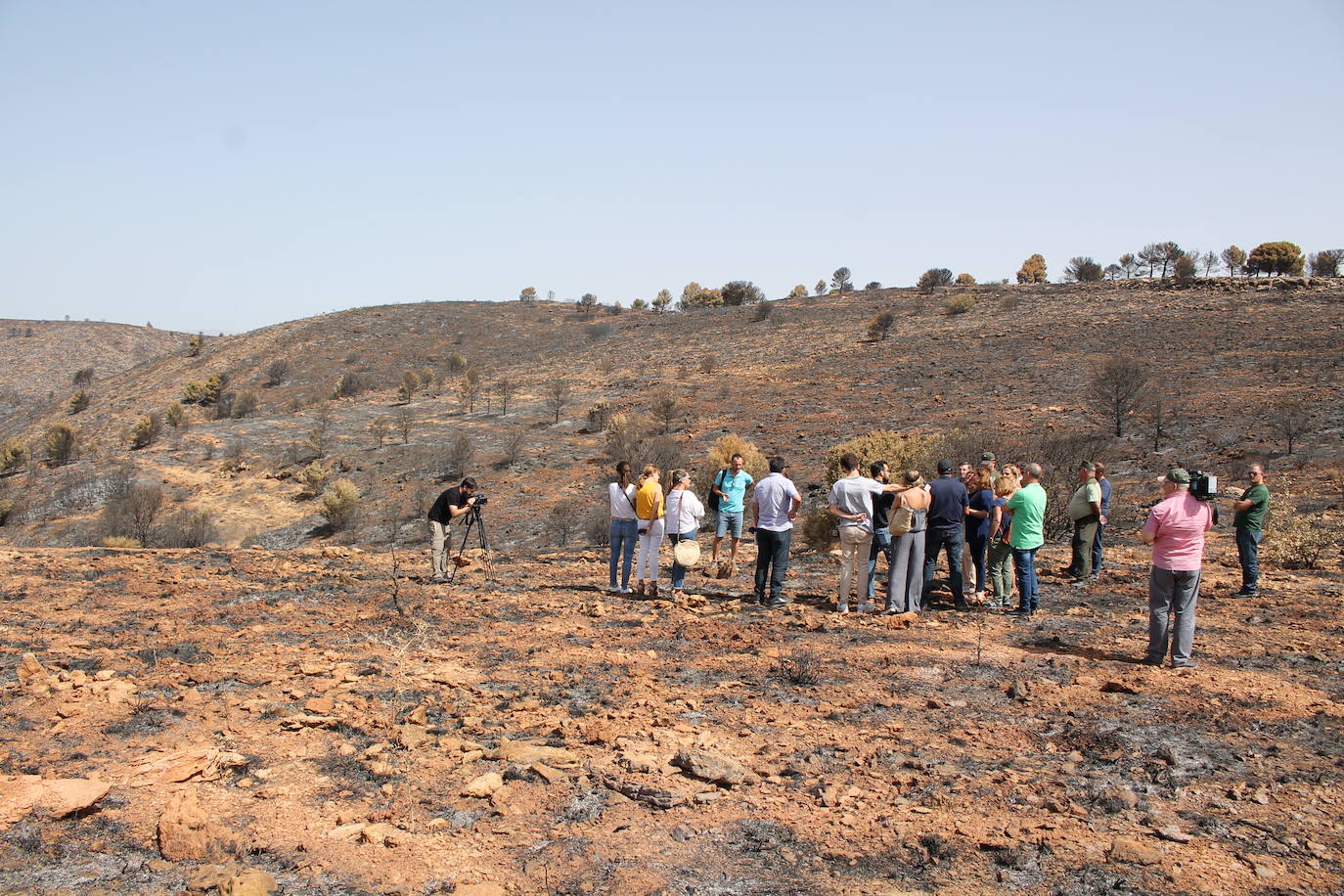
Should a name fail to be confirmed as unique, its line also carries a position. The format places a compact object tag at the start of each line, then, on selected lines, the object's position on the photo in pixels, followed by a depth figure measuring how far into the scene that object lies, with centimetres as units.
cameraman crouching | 1043
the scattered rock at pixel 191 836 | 403
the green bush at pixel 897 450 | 1498
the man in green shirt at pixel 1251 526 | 913
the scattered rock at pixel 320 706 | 585
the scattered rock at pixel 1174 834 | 412
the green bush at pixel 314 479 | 2606
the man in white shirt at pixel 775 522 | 891
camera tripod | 1080
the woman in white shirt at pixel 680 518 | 955
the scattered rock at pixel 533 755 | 512
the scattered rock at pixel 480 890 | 376
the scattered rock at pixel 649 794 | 465
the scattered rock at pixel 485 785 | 470
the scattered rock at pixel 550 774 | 489
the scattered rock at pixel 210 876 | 377
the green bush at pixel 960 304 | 4362
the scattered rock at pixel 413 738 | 537
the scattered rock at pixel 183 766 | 476
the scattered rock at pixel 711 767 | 488
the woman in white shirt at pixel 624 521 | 973
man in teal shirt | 970
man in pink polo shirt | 667
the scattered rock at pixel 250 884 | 368
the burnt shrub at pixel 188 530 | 1938
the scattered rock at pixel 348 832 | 426
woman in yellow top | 947
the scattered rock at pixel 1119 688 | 628
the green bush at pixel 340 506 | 2238
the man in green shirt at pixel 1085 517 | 990
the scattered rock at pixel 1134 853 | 394
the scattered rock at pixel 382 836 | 420
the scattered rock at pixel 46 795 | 429
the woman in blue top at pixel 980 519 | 896
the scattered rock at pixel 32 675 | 602
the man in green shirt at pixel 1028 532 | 871
